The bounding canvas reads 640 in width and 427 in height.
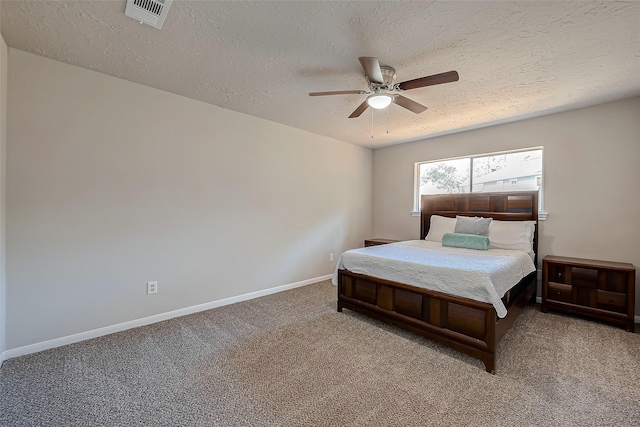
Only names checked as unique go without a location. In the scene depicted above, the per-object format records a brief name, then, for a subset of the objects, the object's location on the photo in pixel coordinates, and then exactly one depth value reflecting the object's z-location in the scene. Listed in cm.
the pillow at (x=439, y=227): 395
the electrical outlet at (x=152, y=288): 274
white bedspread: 210
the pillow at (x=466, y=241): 327
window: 360
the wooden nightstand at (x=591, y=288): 264
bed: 203
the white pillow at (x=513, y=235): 328
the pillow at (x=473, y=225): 354
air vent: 159
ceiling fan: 186
